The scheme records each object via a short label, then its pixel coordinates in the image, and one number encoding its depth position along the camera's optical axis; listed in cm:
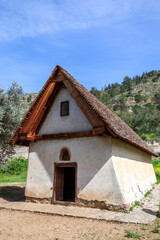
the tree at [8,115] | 1417
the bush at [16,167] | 2576
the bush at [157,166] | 2398
